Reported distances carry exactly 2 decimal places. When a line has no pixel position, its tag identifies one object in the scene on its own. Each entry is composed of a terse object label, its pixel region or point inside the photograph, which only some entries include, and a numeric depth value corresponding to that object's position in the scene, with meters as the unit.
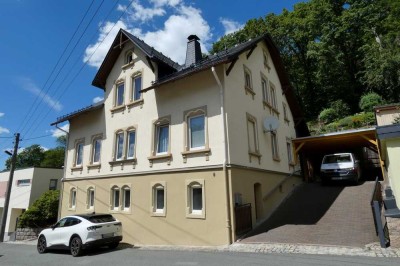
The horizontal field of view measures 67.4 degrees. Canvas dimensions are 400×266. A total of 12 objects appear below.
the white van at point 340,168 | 17.78
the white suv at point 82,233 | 11.69
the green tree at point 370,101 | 32.41
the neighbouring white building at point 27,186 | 28.83
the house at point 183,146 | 12.59
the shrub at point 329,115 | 36.16
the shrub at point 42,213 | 21.48
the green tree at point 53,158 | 65.19
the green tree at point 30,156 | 70.50
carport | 19.10
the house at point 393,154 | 8.05
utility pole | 21.45
